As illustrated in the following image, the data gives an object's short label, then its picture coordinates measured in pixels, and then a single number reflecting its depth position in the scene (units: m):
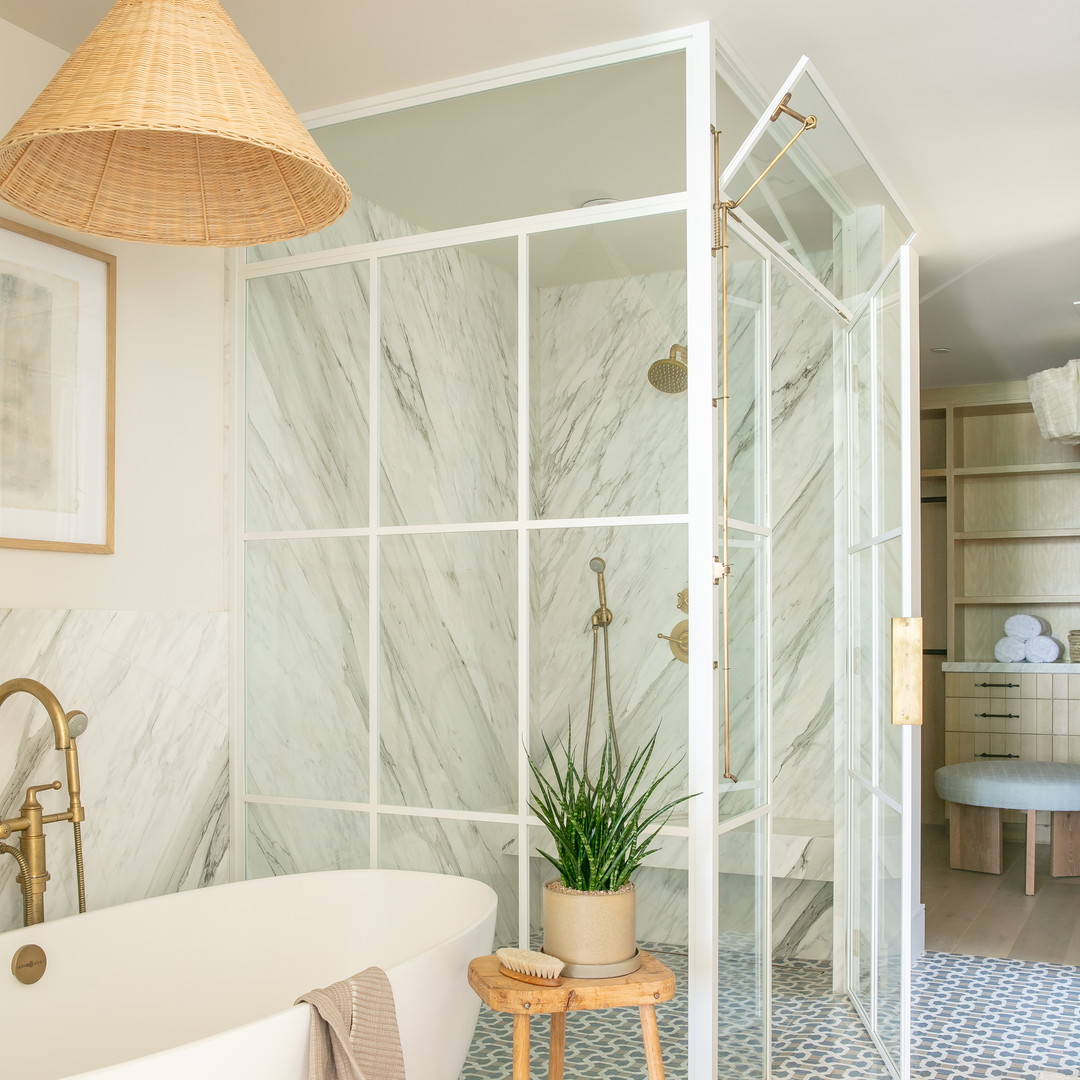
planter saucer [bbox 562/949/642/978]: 2.12
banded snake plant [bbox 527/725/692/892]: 2.23
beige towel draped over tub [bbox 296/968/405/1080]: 1.79
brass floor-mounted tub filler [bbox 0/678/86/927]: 2.32
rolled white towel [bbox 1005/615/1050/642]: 6.46
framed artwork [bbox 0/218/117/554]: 2.51
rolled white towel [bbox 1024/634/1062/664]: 6.40
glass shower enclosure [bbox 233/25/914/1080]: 2.62
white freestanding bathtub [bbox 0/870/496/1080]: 2.02
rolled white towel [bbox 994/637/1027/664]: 6.48
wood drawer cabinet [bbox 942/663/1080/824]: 6.38
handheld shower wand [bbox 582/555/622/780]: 2.65
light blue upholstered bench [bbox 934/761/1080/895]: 5.33
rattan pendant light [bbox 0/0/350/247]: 1.50
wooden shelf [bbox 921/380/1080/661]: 6.75
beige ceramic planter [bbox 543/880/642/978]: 2.14
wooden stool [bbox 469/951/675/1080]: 2.04
